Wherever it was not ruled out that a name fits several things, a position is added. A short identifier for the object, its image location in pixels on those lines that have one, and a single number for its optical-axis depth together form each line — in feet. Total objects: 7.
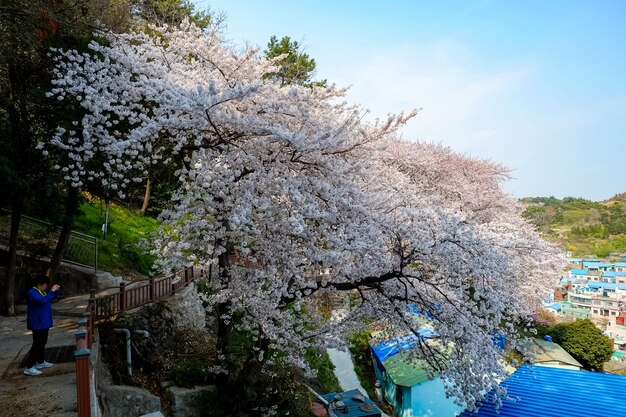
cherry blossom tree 23.32
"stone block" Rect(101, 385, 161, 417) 24.00
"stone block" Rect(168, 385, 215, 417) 27.63
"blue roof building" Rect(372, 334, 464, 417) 42.24
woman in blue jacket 22.48
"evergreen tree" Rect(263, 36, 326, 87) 83.92
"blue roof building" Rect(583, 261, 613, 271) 264.74
